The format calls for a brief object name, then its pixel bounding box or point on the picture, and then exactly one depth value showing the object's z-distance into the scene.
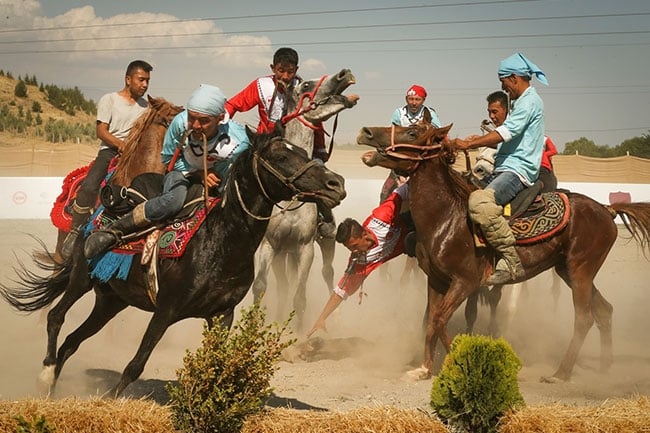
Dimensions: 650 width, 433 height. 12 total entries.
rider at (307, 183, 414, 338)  9.58
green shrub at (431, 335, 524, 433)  5.39
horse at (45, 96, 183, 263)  8.95
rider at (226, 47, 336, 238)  9.45
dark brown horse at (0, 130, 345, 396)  6.23
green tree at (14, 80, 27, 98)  50.92
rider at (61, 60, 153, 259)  9.80
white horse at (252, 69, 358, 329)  9.08
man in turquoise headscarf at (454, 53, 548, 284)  8.24
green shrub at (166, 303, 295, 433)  5.06
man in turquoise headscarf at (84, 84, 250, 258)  6.82
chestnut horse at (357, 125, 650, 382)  8.44
